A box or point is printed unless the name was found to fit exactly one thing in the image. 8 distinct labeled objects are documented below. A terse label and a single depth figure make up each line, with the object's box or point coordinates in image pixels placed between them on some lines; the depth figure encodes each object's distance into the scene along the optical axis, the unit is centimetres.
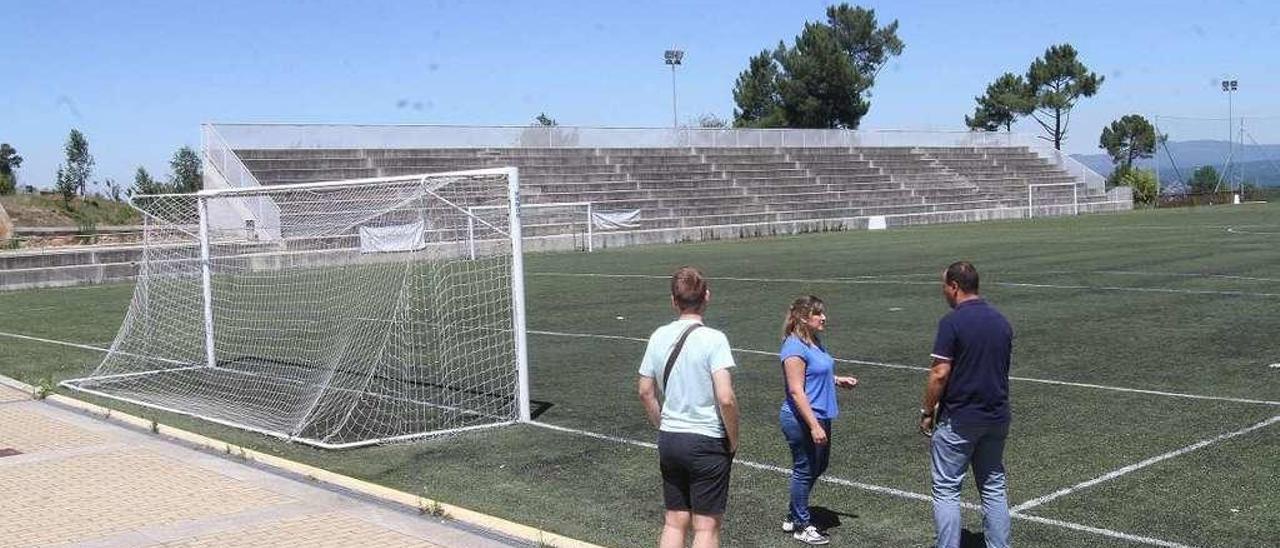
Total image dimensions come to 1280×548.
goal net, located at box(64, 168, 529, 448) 1040
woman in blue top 626
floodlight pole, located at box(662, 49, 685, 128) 7688
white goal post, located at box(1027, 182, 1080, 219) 5441
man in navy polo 544
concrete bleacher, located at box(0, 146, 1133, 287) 4166
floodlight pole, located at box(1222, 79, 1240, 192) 7750
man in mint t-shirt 517
